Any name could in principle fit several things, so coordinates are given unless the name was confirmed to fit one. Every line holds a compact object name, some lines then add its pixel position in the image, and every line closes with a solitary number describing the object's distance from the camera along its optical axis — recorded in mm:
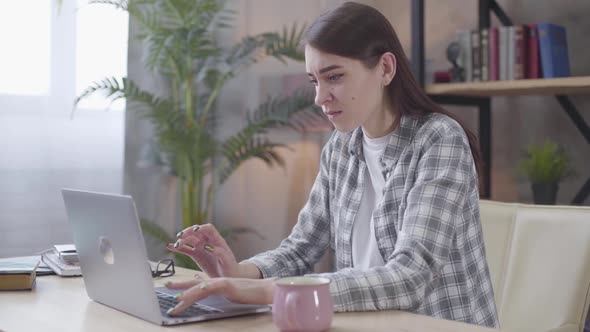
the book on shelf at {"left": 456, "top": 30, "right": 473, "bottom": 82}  2947
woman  1263
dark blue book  2762
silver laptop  1127
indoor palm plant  3410
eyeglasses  1614
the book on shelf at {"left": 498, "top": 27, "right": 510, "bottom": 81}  2854
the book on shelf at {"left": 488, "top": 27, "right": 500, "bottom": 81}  2879
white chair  1569
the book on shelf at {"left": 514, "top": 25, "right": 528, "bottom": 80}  2820
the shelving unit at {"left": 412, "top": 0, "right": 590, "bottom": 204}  2713
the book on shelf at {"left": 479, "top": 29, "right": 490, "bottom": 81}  2906
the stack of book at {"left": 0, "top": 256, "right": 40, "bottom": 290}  1452
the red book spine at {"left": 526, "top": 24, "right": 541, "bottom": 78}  2807
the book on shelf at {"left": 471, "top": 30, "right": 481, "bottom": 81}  2924
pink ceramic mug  1019
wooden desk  1110
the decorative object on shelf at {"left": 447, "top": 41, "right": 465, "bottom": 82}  2967
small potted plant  2822
